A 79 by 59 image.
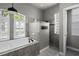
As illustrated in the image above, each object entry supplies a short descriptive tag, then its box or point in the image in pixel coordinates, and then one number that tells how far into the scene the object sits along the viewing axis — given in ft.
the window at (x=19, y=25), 5.02
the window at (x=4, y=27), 4.73
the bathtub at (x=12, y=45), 4.69
